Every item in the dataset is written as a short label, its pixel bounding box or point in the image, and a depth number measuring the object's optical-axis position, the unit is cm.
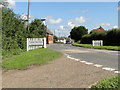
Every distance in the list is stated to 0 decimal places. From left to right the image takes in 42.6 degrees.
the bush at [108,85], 387
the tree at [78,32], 8751
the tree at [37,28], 2160
